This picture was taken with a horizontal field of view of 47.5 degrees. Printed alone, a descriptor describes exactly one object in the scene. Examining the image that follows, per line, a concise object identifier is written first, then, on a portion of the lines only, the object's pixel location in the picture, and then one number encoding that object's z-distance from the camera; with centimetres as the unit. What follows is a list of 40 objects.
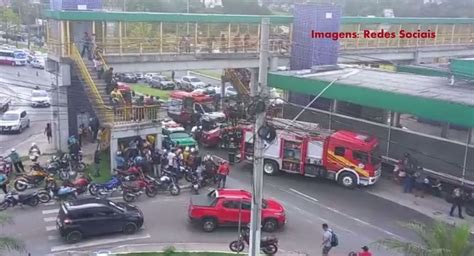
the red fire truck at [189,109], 3391
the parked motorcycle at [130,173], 2194
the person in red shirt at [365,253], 1497
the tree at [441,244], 1209
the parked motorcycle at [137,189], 2089
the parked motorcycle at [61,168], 2242
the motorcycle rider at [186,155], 2424
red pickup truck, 1816
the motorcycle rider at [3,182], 2067
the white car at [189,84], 4931
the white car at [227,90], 4471
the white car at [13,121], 3164
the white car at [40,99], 3973
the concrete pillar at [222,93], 3746
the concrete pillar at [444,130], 2372
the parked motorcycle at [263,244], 1664
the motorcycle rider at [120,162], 2312
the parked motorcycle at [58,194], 2022
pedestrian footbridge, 2719
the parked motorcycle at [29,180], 2117
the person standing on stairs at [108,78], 2488
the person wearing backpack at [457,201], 2081
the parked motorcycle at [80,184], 2086
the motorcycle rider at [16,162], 2342
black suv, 1695
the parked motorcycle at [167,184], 2195
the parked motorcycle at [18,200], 1945
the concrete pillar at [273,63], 3242
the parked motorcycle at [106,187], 2083
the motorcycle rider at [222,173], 2258
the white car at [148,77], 5357
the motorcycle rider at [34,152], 2470
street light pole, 1230
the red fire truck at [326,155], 2342
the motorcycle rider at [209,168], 2309
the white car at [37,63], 6050
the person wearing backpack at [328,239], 1638
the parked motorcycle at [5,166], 2261
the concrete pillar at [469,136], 2261
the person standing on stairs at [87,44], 2684
